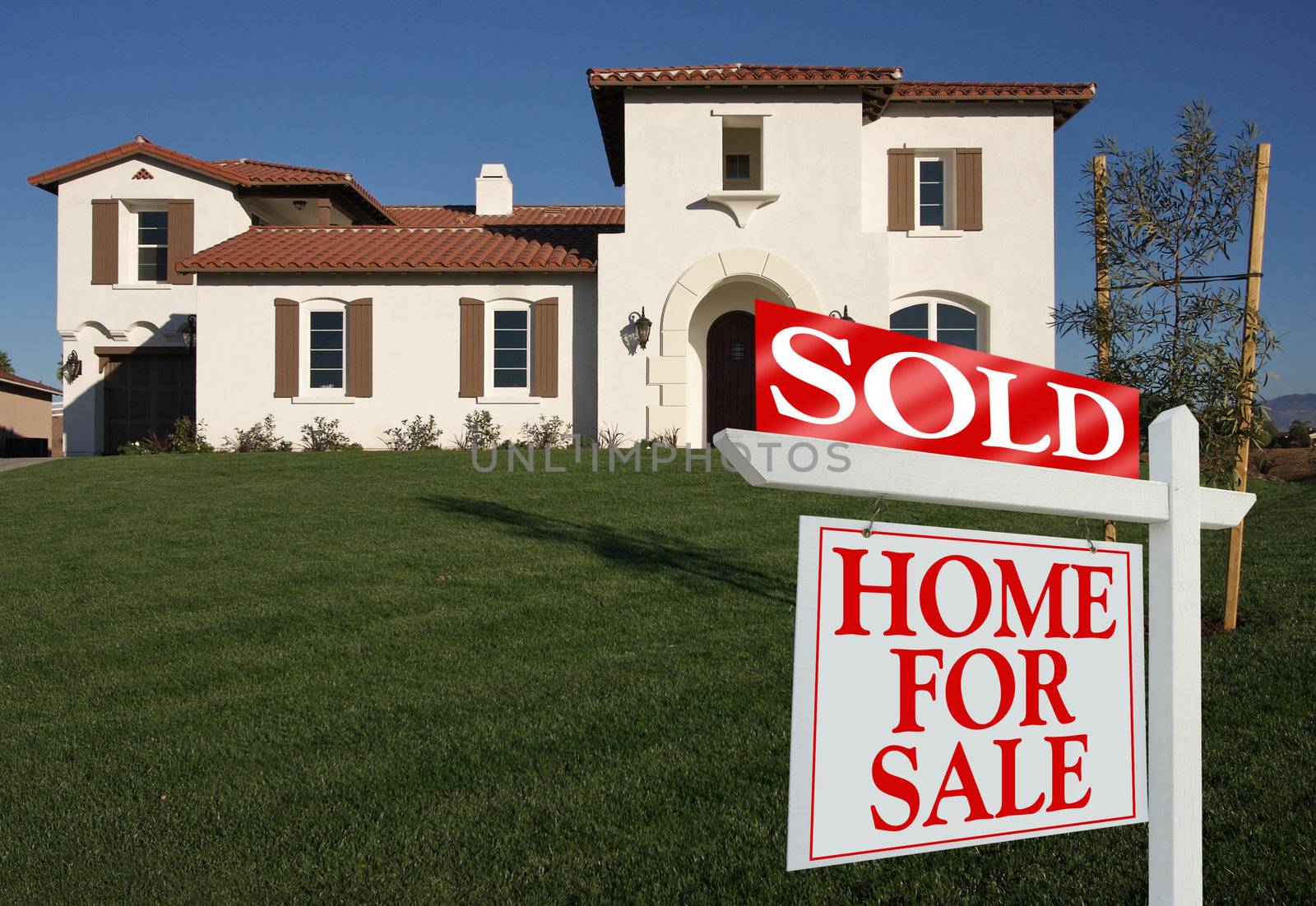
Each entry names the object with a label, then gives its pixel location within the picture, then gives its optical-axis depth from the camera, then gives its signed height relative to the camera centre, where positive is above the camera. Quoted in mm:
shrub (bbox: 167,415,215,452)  19016 +257
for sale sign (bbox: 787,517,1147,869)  2189 -540
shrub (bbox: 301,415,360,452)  18984 +293
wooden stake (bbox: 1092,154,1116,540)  7426 +1486
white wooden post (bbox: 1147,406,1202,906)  2568 -565
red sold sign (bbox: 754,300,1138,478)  2105 +127
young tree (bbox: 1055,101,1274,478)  7172 +1086
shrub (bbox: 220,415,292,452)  19031 +227
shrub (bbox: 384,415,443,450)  19047 +328
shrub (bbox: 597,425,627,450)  18125 +309
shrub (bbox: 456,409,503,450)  18922 +393
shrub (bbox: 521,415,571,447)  18844 +392
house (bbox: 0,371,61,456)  29969 +1322
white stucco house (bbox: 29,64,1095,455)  18250 +3411
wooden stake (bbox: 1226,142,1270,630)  7078 +907
